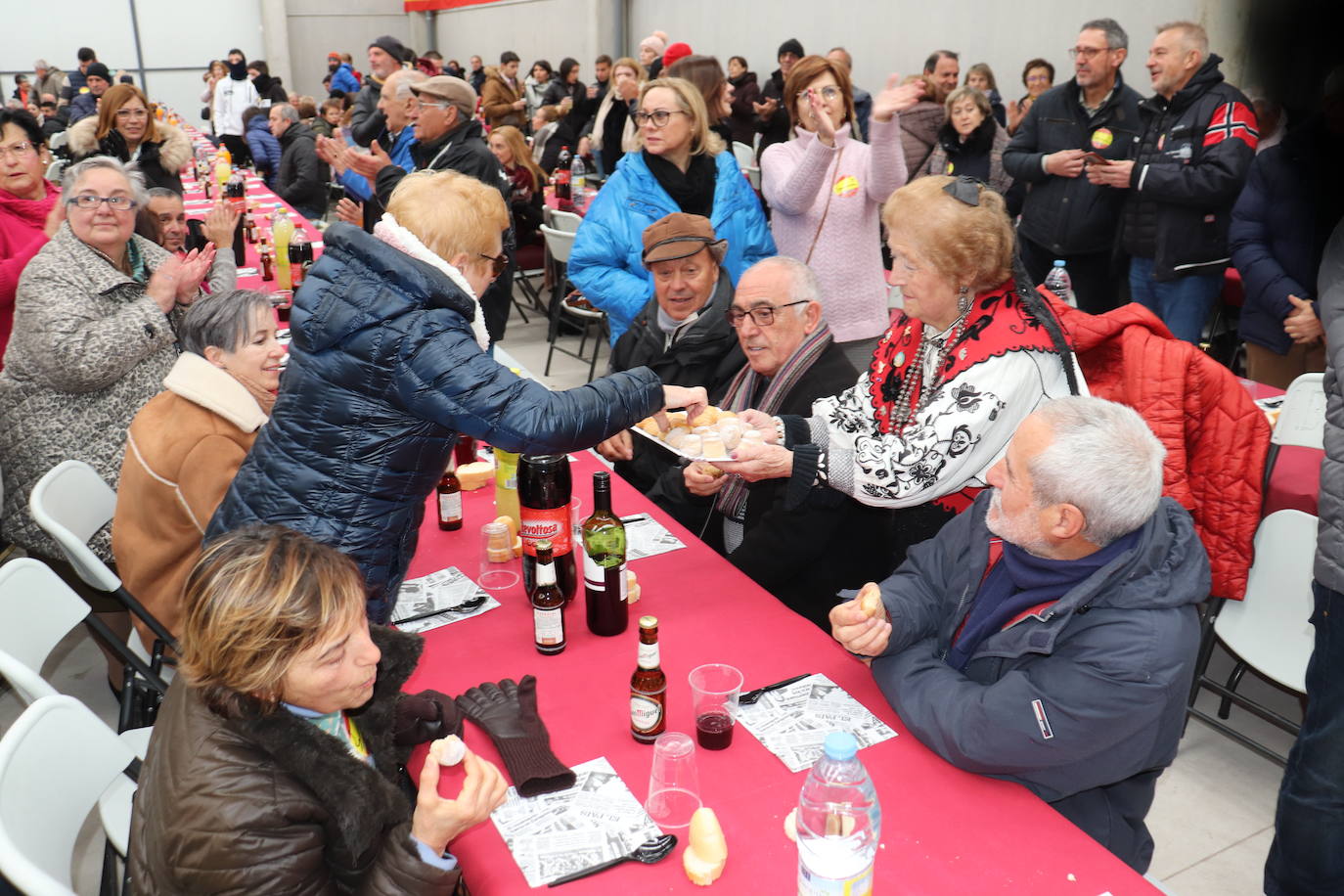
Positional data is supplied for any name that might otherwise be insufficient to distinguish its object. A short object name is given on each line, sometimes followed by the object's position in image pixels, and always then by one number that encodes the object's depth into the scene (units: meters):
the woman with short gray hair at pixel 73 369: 2.99
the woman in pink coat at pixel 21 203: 3.74
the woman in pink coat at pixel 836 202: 3.95
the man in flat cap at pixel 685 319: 3.23
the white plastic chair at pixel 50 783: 1.51
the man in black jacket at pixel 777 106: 9.05
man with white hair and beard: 1.63
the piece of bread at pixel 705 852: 1.46
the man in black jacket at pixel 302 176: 8.17
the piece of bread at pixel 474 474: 2.91
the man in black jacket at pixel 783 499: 2.55
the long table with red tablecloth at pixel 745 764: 1.48
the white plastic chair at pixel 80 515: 2.48
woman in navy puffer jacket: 1.92
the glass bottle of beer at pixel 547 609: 2.00
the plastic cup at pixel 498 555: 2.44
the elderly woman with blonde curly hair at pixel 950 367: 2.20
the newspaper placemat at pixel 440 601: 2.21
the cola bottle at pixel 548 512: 2.17
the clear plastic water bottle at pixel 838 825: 1.33
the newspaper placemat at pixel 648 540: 2.57
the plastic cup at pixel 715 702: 1.76
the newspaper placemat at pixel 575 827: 1.50
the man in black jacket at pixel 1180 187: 4.61
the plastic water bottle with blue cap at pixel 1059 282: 4.84
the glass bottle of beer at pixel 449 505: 2.65
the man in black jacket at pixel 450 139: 4.60
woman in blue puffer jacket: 3.91
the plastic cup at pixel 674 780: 1.61
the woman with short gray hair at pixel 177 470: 2.44
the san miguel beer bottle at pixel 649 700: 1.75
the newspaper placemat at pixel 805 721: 1.76
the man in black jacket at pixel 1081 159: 5.16
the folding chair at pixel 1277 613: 2.75
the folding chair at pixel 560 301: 6.25
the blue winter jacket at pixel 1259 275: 3.97
